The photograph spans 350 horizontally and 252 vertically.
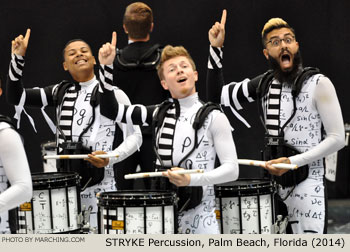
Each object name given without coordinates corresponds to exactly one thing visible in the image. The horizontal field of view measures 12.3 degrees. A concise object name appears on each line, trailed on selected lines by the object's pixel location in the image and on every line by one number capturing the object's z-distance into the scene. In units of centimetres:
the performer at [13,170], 762
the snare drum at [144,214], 882
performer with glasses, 1003
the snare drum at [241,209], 954
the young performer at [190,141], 907
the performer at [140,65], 1295
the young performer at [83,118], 1135
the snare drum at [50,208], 1020
